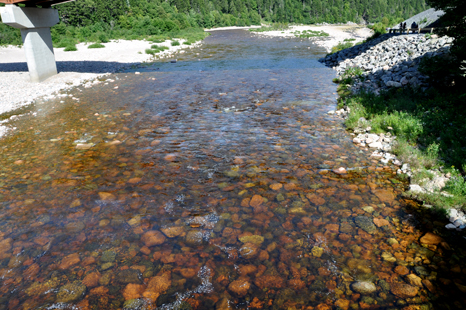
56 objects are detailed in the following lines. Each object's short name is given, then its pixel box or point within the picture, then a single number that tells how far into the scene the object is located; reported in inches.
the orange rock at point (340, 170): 289.1
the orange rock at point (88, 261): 186.4
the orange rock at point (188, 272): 177.0
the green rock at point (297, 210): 232.8
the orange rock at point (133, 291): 163.9
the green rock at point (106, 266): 182.8
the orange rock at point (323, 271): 176.1
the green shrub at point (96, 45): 1279.5
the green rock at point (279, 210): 233.6
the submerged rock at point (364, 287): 164.0
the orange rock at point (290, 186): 265.0
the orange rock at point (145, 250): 195.5
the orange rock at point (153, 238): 203.2
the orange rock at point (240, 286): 165.8
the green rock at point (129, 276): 173.8
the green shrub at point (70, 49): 1179.9
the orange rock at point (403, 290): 161.0
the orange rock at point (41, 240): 204.1
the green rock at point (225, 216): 227.1
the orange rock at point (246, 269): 178.2
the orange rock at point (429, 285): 162.9
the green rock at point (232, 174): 287.7
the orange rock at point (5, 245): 197.9
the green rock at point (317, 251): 190.9
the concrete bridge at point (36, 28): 615.5
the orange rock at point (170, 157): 324.1
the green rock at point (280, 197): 250.0
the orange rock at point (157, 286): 164.2
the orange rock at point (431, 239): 195.0
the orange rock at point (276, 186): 265.7
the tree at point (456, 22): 360.8
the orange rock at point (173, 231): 210.4
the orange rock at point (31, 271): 178.4
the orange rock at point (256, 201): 242.5
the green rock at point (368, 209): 231.5
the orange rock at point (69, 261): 184.9
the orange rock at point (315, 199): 242.8
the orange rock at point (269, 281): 169.6
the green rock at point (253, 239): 203.6
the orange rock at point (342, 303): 155.5
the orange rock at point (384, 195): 243.3
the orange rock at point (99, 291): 166.1
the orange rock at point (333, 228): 211.6
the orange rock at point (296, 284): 168.2
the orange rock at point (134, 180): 279.1
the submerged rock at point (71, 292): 162.7
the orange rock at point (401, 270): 174.1
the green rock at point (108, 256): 188.7
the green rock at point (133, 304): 157.4
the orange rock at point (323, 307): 155.2
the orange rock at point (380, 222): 215.6
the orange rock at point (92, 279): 171.5
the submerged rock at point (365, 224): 211.5
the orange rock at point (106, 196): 254.1
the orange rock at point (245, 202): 242.5
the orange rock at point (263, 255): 189.9
